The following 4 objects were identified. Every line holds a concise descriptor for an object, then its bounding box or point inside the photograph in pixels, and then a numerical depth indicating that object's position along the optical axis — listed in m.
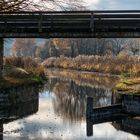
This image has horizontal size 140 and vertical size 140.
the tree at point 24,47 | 105.01
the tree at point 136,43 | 96.41
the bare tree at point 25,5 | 24.28
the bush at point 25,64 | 34.41
